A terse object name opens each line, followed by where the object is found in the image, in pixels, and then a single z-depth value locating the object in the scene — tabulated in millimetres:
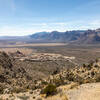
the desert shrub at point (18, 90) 19014
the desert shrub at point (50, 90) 15478
